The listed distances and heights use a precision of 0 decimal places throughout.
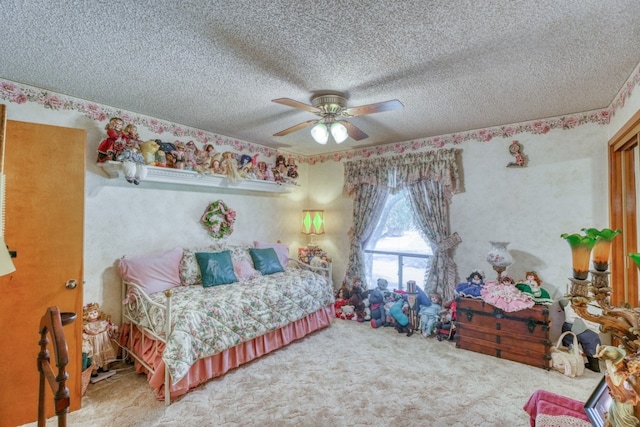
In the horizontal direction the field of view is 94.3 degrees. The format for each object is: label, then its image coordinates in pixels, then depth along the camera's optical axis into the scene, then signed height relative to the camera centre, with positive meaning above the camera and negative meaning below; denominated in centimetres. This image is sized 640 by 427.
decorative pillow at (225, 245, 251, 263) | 377 -43
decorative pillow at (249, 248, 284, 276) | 390 -55
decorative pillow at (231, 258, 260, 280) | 362 -62
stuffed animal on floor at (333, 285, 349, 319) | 436 -123
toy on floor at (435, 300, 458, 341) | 350 -127
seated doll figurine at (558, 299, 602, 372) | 281 -116
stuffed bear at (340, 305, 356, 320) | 426 -135
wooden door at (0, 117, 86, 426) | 202 -20
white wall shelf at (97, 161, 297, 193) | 292 +49
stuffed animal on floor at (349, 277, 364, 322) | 423 -115
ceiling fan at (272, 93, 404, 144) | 247 +88
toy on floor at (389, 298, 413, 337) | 369 -123
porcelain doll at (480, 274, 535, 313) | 299 -81
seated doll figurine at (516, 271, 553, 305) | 301 -75
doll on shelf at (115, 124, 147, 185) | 281 +61
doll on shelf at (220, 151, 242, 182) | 376 +67
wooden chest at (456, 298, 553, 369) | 288 -118
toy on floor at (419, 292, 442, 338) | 358 -121
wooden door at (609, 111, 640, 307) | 260 +6
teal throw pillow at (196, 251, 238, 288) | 327 -55
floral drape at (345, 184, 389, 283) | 444 -1
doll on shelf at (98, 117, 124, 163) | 285 +73
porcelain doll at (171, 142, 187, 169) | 331 +74
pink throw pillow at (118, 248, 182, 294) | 295 -51
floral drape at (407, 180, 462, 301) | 383 -20
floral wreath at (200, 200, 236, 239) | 383 +2
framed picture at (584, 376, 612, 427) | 104 -68
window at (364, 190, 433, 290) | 418 -45
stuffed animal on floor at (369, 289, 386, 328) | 393 -122
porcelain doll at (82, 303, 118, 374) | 260 -103
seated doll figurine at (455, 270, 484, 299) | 333 -78
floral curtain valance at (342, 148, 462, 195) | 385 +69
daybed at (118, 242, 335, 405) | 238 -87
